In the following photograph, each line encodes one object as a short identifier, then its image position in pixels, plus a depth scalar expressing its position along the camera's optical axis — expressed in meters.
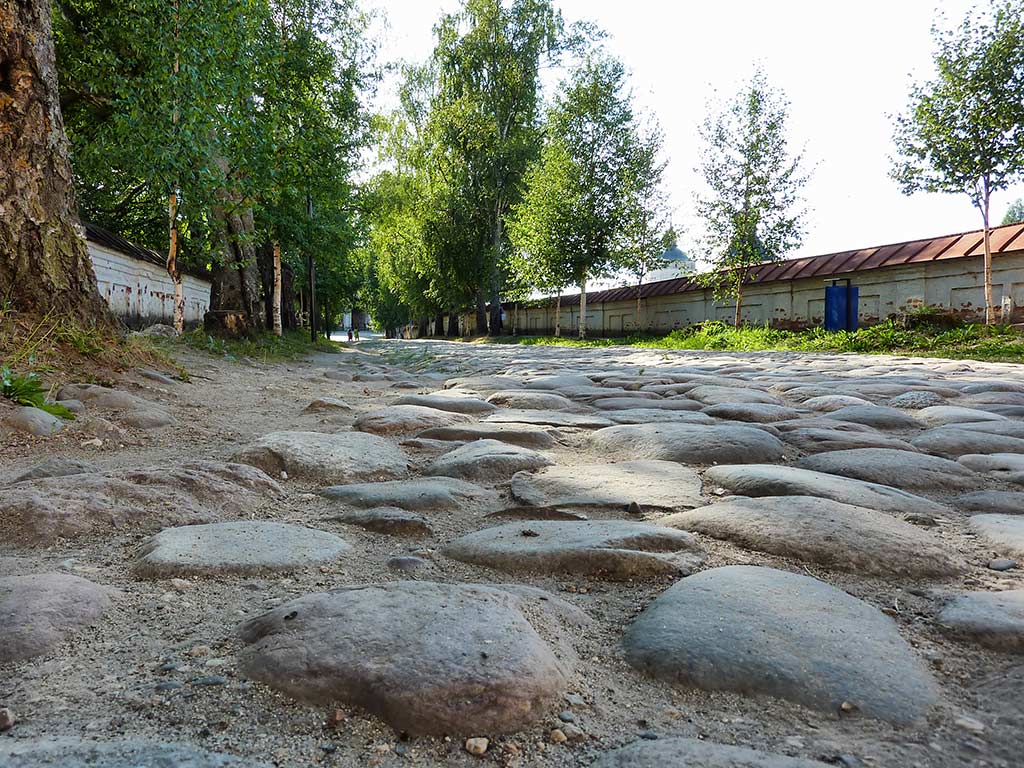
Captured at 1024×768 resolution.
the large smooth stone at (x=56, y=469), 2.05
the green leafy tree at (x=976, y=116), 12.73
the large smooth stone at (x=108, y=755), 0.79
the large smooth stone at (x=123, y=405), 3.08
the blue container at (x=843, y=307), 16.88
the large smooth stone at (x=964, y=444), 2.70
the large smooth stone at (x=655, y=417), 3.53
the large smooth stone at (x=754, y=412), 3.58
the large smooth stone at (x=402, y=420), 3.30
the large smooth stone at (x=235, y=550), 1.45
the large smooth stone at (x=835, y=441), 2.81
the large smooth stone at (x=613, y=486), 2.06
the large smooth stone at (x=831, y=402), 3.95
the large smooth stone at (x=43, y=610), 1.07
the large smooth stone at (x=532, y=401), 4.21
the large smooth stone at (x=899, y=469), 2.28
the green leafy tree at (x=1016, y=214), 64.54
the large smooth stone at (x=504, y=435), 3.09
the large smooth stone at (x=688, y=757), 0.81
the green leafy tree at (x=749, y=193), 19.22
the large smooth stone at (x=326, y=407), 4.00
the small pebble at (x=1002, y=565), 1.53
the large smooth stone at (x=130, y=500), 1.67
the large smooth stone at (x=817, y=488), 1.97
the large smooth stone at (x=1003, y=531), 1.62
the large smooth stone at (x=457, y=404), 4.03
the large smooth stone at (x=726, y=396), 4.19
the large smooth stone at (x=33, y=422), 2.62
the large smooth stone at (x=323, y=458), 2.45
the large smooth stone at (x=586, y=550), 1.51
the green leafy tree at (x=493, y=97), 25.25
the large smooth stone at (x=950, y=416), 3.33
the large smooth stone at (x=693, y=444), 2.66
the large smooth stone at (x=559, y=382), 5.28
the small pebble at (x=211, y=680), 1.00
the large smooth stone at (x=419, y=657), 0.93
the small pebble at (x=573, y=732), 0.91
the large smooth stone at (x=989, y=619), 1.14
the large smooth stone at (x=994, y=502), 1.99
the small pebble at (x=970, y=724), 0.90
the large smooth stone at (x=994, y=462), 2.39
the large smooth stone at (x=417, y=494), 2.05
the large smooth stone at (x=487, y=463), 2.50
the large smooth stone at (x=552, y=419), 3.49
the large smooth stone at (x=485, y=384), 5.27
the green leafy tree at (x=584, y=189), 22.29
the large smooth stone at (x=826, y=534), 1.52
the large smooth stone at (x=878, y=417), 3.35
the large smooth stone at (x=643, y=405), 4.07
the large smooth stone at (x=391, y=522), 1.82
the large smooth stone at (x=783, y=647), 0.98
